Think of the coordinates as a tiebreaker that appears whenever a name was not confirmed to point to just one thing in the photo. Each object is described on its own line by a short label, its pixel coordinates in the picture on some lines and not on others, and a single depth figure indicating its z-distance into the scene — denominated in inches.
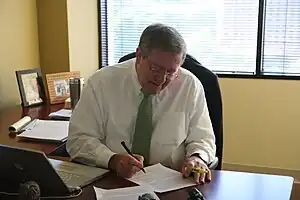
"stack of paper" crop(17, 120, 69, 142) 94.1
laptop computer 58.9
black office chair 92.4
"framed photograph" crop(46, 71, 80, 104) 124.0
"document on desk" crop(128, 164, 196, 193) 66.6
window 143.2
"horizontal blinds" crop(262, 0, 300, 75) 141.4
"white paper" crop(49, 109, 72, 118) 109.7
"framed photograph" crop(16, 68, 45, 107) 118.7
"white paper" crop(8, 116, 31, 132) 99.1
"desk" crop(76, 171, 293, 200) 63.6
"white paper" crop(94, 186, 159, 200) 62.4
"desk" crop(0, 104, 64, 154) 90.1
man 78.2
